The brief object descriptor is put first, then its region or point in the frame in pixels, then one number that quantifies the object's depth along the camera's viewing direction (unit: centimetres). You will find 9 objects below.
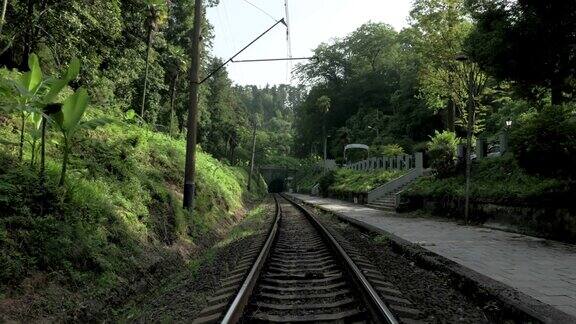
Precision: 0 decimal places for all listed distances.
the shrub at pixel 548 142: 1050
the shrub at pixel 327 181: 4819
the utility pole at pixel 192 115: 1280
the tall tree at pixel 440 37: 2894
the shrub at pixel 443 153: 2148
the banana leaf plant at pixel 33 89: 612
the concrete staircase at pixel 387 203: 2411
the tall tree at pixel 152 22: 2796
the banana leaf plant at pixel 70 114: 679
